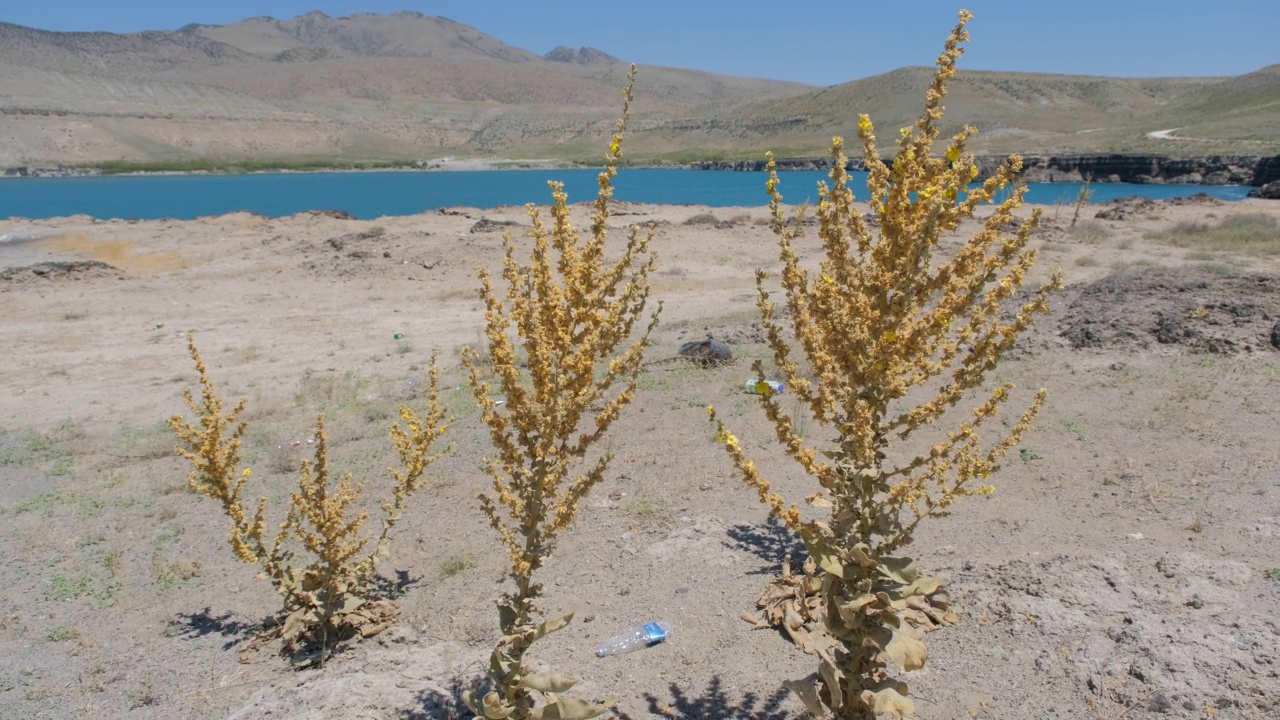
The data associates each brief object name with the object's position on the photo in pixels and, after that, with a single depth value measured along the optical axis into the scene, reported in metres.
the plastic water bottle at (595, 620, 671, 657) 4.76
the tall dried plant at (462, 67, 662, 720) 3.15
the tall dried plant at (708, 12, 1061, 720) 2.98
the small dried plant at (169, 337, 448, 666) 4.72
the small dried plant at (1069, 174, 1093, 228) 23.83
